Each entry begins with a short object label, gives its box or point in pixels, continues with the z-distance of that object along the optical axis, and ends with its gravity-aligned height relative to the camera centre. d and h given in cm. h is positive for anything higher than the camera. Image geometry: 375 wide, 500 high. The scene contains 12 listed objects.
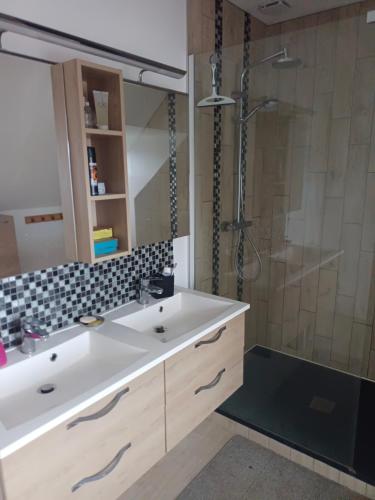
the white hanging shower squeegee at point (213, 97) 213 +45
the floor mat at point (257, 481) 183 -160
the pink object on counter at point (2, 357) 124 -61
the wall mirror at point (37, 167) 130 +4
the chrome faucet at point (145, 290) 183 -58
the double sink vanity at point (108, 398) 100 -74
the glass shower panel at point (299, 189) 227 -10
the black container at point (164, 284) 189 -56
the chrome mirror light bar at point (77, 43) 119 +50
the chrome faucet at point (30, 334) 133 -57
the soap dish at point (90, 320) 156 -62
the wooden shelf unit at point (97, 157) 136 +8
